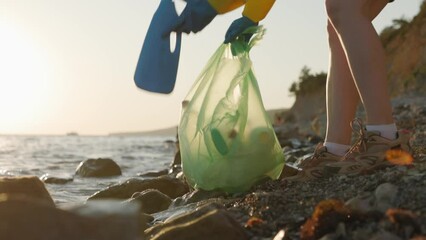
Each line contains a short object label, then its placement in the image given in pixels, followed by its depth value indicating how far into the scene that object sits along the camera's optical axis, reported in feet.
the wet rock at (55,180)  22.06
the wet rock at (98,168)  25.14
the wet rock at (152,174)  21.49
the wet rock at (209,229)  6.78
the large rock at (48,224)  6.37
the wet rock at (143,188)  14.21
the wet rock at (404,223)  5.90
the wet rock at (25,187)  7.84
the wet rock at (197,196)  10.50
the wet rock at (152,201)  11.82
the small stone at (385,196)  6.88
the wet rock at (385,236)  5.76
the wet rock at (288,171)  11.93
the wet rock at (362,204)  6.60
